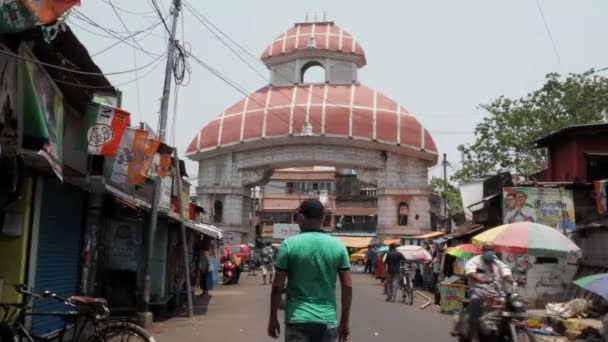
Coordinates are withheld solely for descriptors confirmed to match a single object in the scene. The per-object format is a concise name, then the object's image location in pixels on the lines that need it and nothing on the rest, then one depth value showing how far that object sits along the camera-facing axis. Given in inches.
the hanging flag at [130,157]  480.4
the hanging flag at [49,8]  274.0
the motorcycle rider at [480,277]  343.6
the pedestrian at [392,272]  778.8
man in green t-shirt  192.9
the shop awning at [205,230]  737.0
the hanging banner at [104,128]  419.5
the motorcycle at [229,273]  1120.8
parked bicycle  239.5
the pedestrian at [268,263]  1162.6
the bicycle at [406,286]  754.2
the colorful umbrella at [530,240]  430.9
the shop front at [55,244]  361.1
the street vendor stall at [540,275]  669.9
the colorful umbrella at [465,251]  661.9
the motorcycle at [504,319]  316.5
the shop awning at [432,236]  1328.2
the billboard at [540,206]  713.0
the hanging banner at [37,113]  300.5
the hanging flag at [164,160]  548.1
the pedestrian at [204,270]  807.1
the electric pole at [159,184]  518.0
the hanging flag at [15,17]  268.4
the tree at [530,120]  1155.9
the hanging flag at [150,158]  509.9
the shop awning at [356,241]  2213.8
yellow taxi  2032.5
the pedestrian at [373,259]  1590.3
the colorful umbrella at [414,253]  960.3
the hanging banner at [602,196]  678.5
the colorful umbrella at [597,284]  328.2
